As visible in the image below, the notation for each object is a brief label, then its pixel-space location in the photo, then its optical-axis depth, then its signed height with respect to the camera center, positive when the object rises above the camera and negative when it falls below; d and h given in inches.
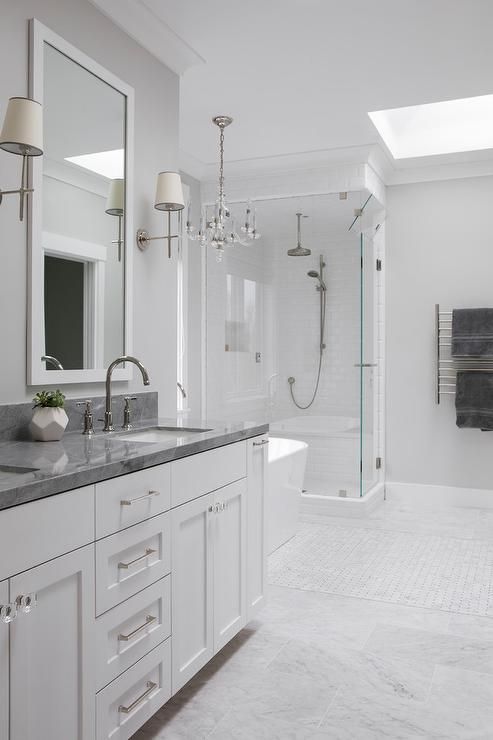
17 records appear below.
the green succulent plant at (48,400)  82.7 -3.6
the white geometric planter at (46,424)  80.8 -6.6
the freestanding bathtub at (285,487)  147.9 -27.5
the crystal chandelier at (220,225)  143.2 +34.4
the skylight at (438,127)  168.7 +68.8
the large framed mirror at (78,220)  86.8 +22.8
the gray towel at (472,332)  182.2 +12.1
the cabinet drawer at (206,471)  78.4 -13.2
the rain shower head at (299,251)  190.4 +36.4
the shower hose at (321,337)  191.6 +10.9
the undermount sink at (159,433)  95.9 -9.4
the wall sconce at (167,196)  109.3 +30.3
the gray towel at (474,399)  182.7 -7.2
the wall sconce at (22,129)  75.0 +28.8
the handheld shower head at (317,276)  191.6 +29.3
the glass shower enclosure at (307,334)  183.8 +11.7
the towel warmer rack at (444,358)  191.0 +4.8
